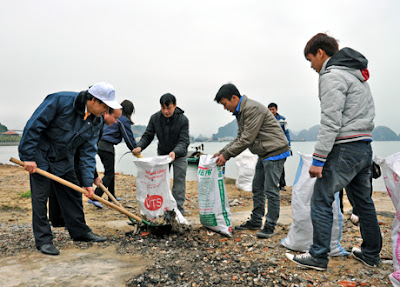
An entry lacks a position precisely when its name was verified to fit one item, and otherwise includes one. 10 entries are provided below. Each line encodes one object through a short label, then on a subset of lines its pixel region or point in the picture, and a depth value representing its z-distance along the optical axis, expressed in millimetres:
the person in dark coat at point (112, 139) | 4453
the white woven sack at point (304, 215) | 2693
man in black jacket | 3945
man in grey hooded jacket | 2201
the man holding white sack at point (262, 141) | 3248
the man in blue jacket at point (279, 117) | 6434
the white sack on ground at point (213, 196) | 3348
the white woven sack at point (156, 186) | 3412
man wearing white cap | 2623
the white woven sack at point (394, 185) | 2188
